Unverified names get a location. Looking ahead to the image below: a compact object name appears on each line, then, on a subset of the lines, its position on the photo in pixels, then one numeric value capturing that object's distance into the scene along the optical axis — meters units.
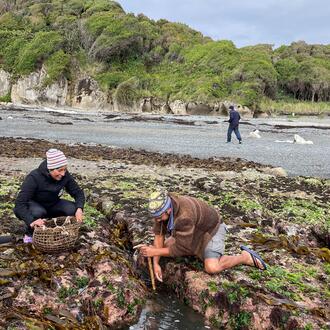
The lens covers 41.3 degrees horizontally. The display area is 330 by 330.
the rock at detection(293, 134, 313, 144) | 29.34
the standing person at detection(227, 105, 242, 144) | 26.61
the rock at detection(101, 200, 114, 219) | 9.34
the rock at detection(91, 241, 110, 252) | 7.13
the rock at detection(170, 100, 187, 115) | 70.62
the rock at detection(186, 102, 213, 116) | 69.44
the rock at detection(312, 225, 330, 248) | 8.73
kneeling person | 5.86
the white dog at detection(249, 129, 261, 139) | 32.35
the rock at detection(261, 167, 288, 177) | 15.00
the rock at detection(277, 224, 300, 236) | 8.77
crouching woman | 6.55
